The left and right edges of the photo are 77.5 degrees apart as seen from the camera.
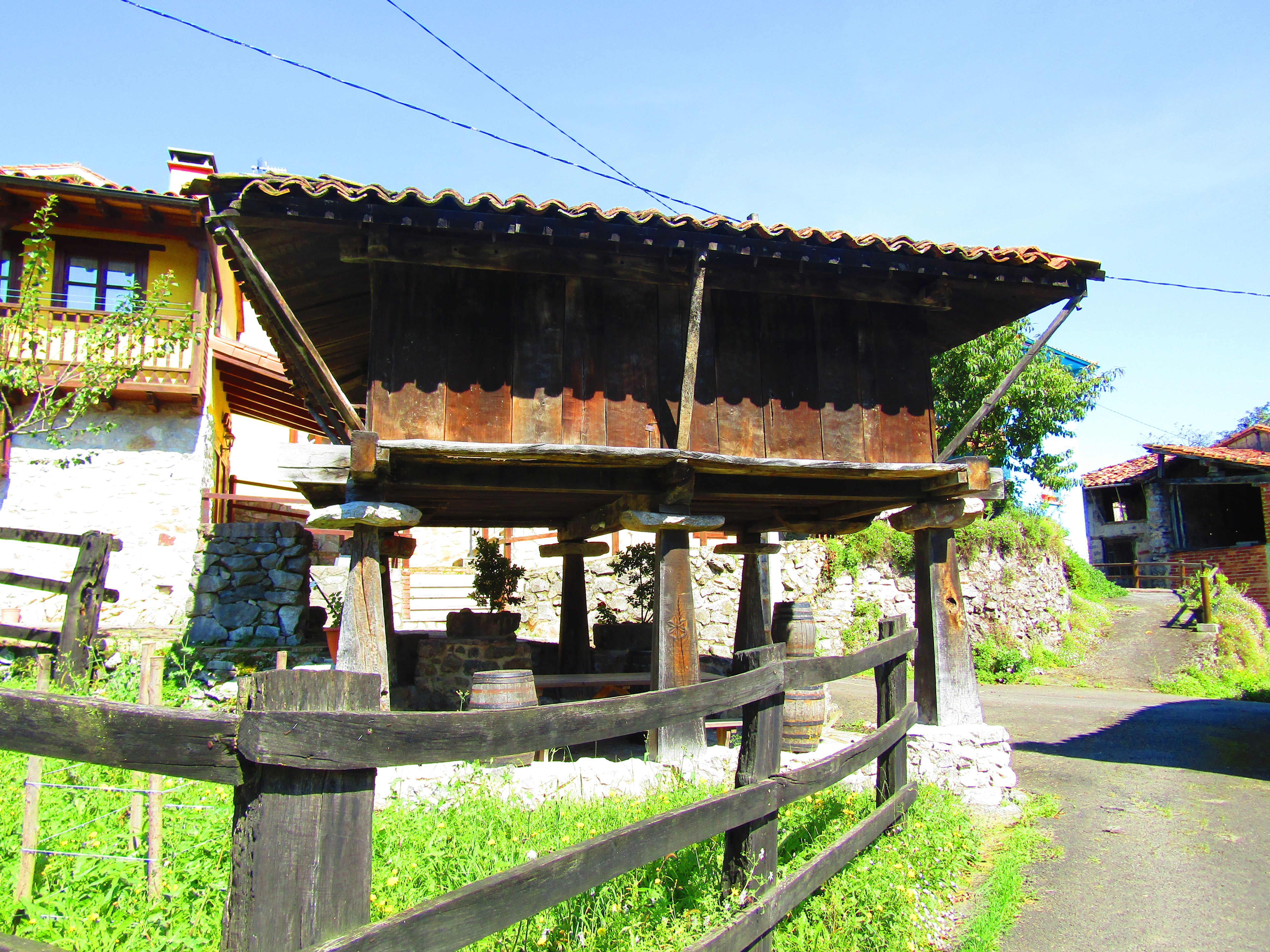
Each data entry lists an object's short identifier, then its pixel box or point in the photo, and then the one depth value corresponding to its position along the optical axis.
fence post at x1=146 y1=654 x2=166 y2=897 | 3.09
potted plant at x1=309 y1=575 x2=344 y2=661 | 9.74
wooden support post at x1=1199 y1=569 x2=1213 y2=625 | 15.99
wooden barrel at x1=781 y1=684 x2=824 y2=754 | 6.47
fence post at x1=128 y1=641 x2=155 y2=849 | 3.55
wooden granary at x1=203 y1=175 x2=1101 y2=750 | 5.57
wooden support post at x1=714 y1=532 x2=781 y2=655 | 9.42
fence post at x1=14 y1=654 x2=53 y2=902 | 3.00
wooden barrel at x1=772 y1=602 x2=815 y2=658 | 7.95
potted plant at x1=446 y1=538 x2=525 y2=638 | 10.92
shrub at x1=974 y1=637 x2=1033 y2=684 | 14.41
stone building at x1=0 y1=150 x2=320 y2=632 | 11.18
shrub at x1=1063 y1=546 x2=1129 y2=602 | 18.75
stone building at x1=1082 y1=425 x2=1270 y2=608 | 20.30
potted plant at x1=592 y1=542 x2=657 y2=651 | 10.14
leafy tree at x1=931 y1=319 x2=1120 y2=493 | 16.03
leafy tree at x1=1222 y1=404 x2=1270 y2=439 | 44.31
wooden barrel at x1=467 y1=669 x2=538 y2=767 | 5.91
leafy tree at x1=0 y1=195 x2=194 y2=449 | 7.79
